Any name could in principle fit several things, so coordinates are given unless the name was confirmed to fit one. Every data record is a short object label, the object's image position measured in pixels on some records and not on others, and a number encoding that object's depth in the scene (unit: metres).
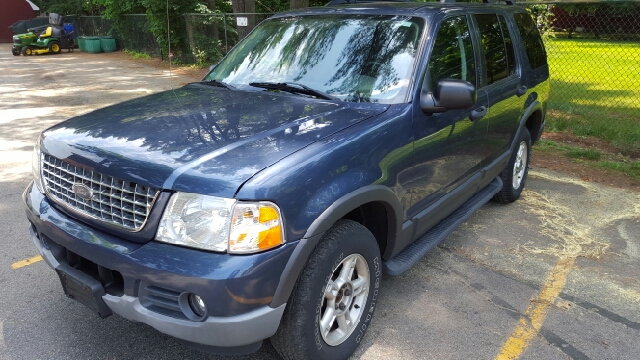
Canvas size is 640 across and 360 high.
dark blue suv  2.34
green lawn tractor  23.97
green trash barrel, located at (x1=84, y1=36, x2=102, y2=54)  26.08
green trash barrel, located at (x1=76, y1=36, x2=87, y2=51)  26.59
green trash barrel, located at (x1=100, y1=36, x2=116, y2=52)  26.28
